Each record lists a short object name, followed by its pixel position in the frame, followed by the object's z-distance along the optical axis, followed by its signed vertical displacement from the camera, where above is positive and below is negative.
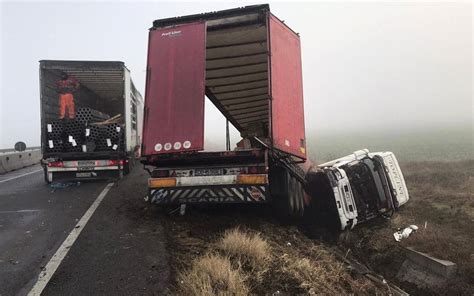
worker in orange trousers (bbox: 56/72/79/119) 12.44 +1.73
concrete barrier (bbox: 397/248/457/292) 6.34 -2.07
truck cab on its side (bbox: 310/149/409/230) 8.90 -1.02
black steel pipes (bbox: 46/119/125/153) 12.12 +0.36
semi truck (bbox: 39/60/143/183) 12.03 +0.44
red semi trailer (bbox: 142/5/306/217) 7.03 +0.39
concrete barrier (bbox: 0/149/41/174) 17.37 -0.46
